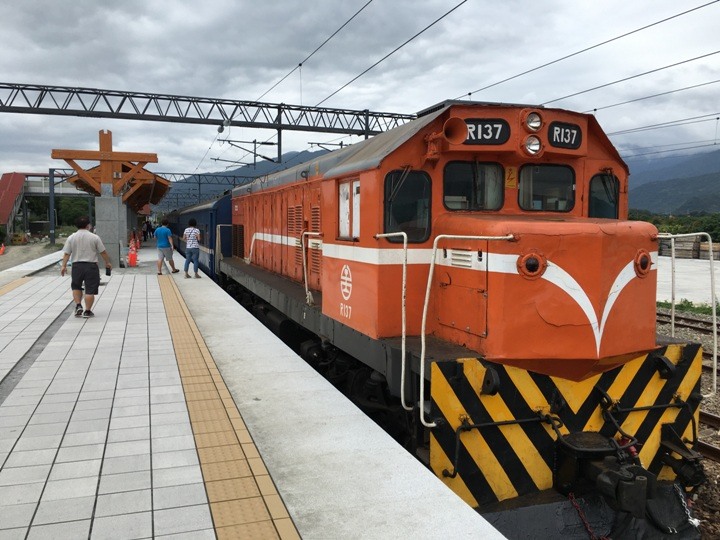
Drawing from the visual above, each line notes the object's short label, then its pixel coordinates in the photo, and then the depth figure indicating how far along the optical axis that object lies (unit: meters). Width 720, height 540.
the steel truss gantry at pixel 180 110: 23.17
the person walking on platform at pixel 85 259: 9.45
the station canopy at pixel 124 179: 19.80
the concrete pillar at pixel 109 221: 18.86
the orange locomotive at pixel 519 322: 3.97
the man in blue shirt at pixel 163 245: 16.55
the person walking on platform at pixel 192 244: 15.75
